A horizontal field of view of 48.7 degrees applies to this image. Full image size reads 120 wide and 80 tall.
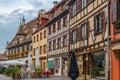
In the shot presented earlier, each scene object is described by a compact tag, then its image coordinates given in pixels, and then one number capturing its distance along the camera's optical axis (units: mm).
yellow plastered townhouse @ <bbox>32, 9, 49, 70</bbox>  20832
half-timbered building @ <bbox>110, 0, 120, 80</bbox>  8720
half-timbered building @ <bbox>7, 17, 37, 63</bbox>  26253
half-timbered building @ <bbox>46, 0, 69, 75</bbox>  16252
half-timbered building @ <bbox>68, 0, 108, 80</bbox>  10325
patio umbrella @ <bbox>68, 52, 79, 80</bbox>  7759
